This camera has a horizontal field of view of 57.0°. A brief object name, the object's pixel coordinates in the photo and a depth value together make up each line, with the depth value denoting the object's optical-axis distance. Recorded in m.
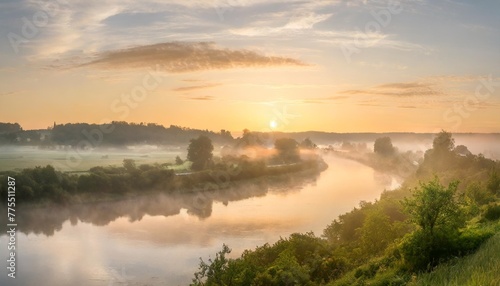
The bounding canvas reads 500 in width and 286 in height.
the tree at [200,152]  105.38
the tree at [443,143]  99.62
